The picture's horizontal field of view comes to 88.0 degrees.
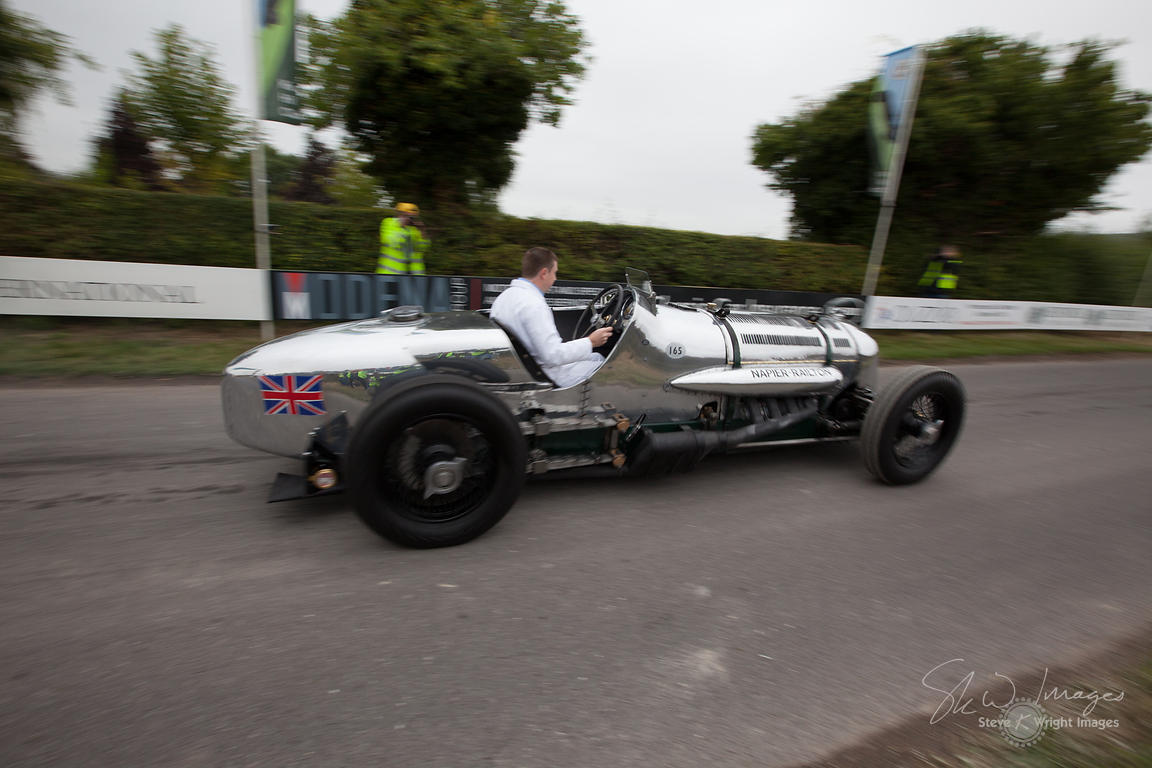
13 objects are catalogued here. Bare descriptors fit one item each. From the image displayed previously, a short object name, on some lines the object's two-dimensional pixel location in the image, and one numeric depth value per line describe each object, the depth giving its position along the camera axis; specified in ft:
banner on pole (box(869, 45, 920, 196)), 31.60
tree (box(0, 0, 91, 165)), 35.09
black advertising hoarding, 25.25
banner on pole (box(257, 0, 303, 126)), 22.27
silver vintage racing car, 8.92
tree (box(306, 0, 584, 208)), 28.30
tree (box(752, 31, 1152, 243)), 40.09
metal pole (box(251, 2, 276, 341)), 22.34
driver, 10.42
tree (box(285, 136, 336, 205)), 74.79
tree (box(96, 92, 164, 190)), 51.13
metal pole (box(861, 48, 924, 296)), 32.27
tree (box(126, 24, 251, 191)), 50.24
